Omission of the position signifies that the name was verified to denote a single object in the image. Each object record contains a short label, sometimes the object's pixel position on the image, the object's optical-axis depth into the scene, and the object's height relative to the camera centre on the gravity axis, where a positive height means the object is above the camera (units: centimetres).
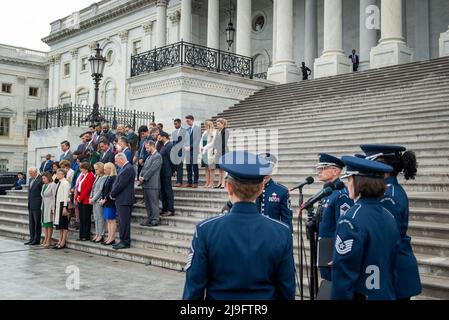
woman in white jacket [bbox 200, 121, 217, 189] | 1241 +67
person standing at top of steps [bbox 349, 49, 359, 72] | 2452 +597
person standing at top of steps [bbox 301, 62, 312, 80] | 2744 +611
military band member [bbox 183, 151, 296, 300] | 275 -41
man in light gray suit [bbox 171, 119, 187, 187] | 1278 +95
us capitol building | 2066 +861
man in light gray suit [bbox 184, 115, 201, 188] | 1280 +77
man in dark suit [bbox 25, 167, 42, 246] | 1205 -79
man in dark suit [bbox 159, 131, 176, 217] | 1143 -23
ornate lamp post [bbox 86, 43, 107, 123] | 1669 +375
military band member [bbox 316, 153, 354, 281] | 468 -30
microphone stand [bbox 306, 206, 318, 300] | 468 -62
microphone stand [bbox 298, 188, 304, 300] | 477 -30
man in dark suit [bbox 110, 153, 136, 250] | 1030 -39
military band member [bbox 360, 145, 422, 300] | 388 -18
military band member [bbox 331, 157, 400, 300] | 332 -42
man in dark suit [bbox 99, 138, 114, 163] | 1262 +68
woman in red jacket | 1145 -46
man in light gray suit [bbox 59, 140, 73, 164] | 1446 +78
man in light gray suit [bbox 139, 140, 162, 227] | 1081 -7
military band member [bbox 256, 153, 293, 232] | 610 -28
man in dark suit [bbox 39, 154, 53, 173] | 1535 +40
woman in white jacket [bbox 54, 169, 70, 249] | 1148 -75
